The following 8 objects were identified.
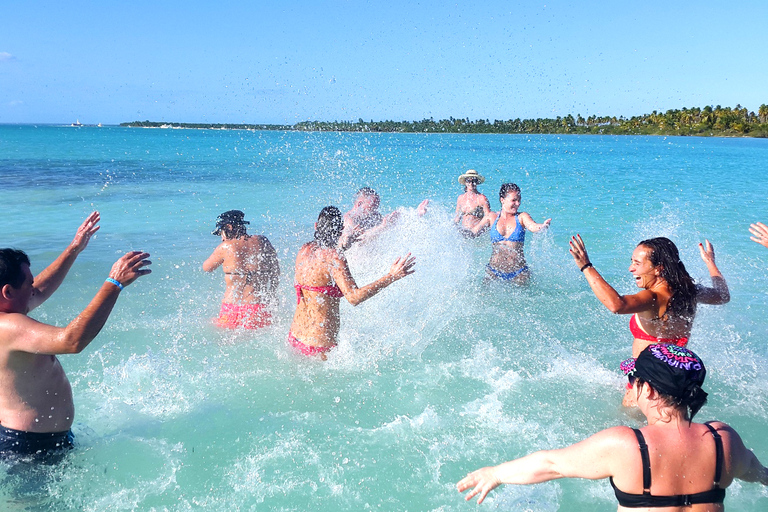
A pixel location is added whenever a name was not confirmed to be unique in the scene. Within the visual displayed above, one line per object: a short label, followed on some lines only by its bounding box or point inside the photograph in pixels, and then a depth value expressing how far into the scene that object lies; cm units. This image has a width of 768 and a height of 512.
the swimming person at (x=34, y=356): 289
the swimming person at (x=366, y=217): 891
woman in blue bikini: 789
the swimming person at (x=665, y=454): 221
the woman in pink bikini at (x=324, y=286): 488
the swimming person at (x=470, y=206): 1084
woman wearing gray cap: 610
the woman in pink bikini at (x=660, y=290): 391
